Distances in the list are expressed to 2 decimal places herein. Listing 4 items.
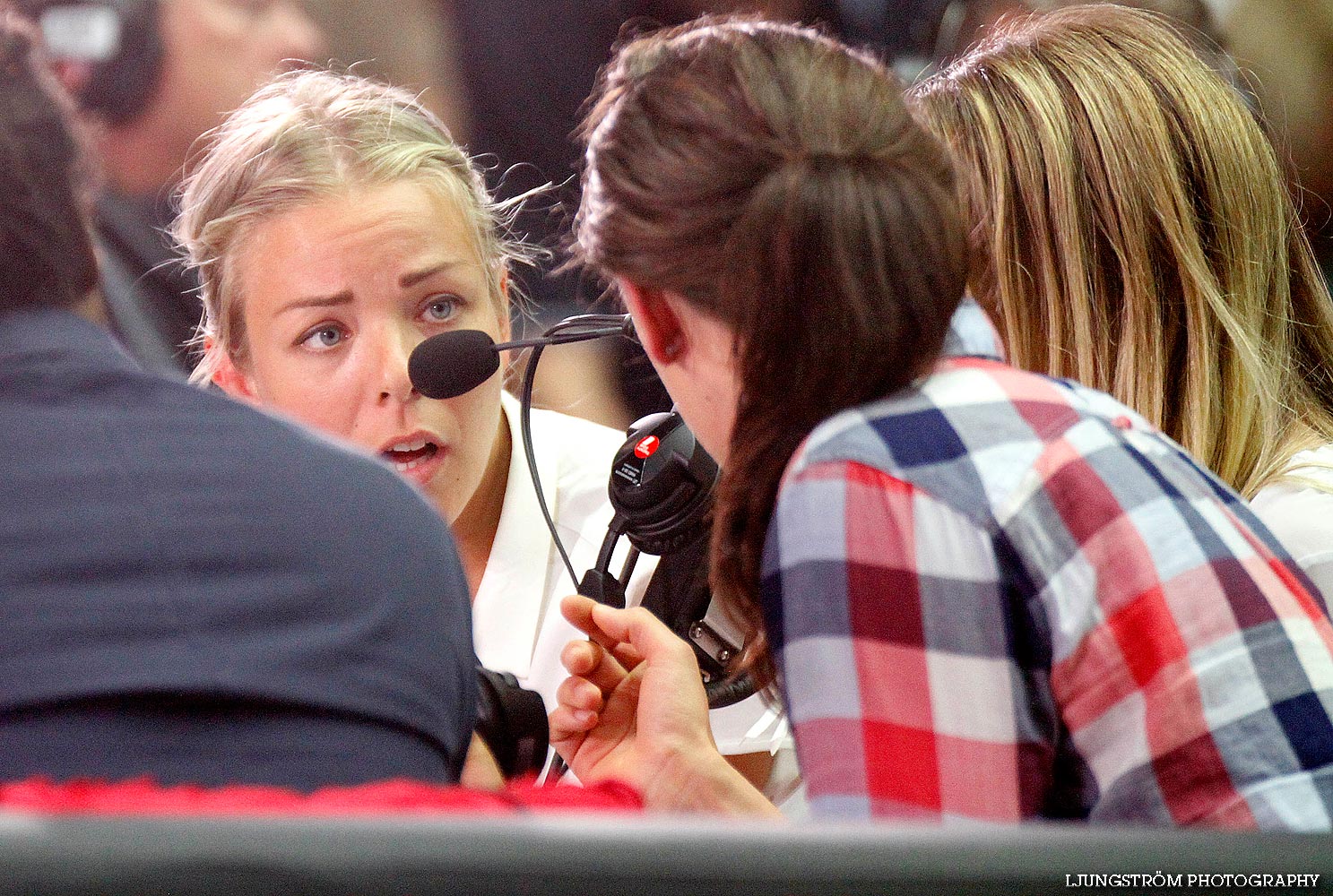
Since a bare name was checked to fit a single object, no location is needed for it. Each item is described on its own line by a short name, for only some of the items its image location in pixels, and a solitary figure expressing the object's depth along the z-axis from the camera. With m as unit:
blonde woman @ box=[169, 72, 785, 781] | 5.52
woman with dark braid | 5.36
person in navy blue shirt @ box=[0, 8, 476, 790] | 5.32
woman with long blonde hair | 5.65
